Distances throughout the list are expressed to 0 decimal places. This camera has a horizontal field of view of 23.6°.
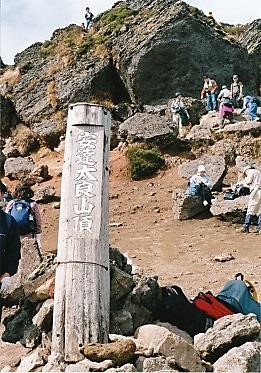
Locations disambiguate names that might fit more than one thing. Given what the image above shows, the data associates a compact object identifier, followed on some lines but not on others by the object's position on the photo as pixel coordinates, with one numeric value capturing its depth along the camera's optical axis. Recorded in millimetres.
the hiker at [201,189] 15055
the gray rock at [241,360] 4949
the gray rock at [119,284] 6254
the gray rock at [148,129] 20719
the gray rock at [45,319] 5898
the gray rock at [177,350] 5125
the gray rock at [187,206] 15031
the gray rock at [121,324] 5926
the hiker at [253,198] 12906
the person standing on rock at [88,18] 30697
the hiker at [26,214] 8391
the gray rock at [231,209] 14133
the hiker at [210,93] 22844
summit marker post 5520
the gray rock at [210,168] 16942
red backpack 6270
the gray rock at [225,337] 5376
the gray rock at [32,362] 5457
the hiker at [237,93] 23481
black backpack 6211
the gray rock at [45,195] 17969
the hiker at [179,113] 22031
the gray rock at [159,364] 4969
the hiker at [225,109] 21094
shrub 19516
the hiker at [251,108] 21156
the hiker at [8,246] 6468
